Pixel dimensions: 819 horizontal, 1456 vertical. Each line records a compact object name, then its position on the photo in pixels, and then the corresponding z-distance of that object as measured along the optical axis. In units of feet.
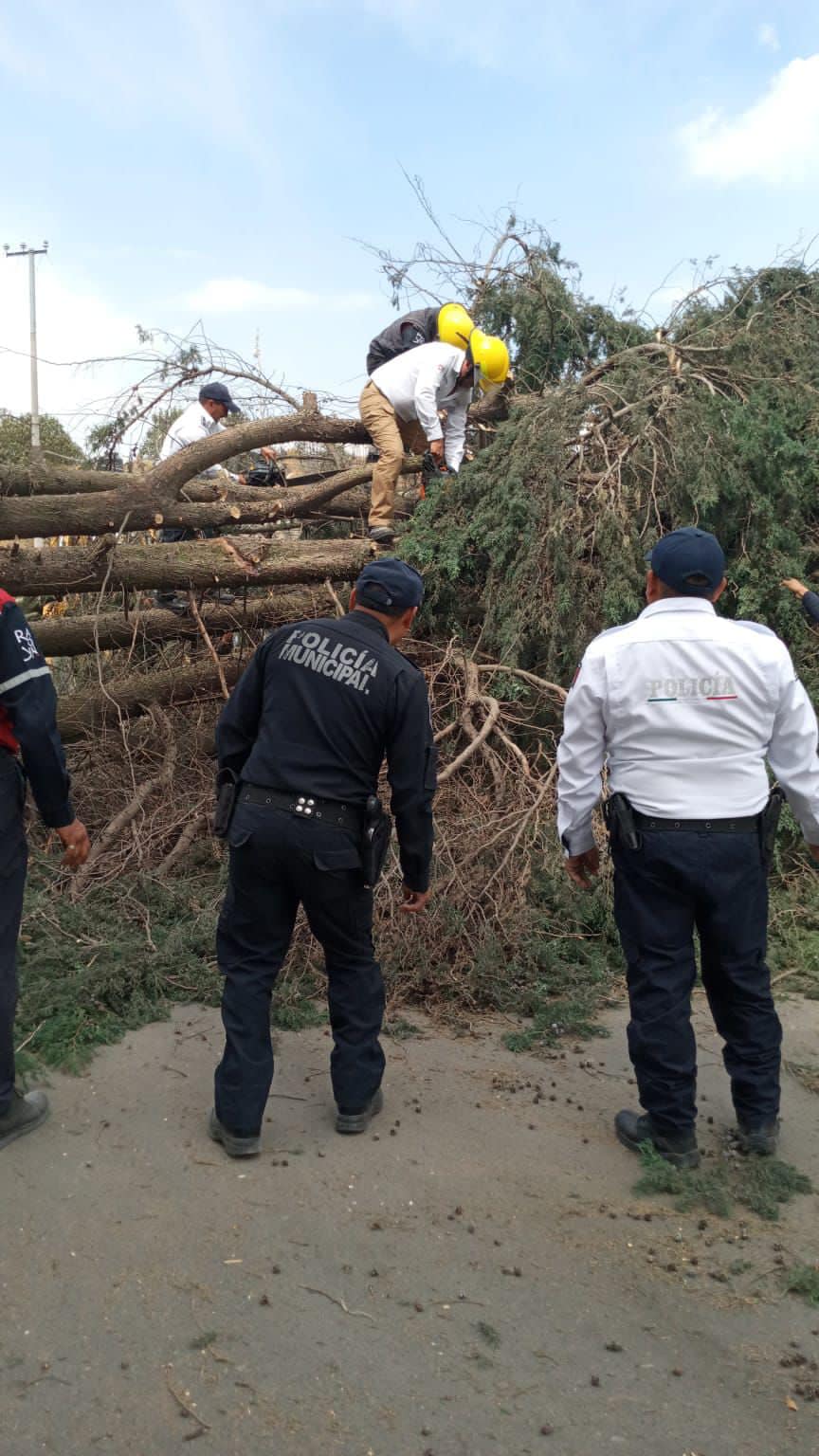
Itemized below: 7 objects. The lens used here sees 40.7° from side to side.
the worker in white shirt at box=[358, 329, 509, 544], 23.63
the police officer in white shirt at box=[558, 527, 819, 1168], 11.34
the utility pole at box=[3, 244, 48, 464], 23.06
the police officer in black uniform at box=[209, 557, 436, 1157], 11.76
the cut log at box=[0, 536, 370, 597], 20.63
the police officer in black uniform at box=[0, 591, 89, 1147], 11.21
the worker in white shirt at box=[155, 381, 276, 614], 27.25
